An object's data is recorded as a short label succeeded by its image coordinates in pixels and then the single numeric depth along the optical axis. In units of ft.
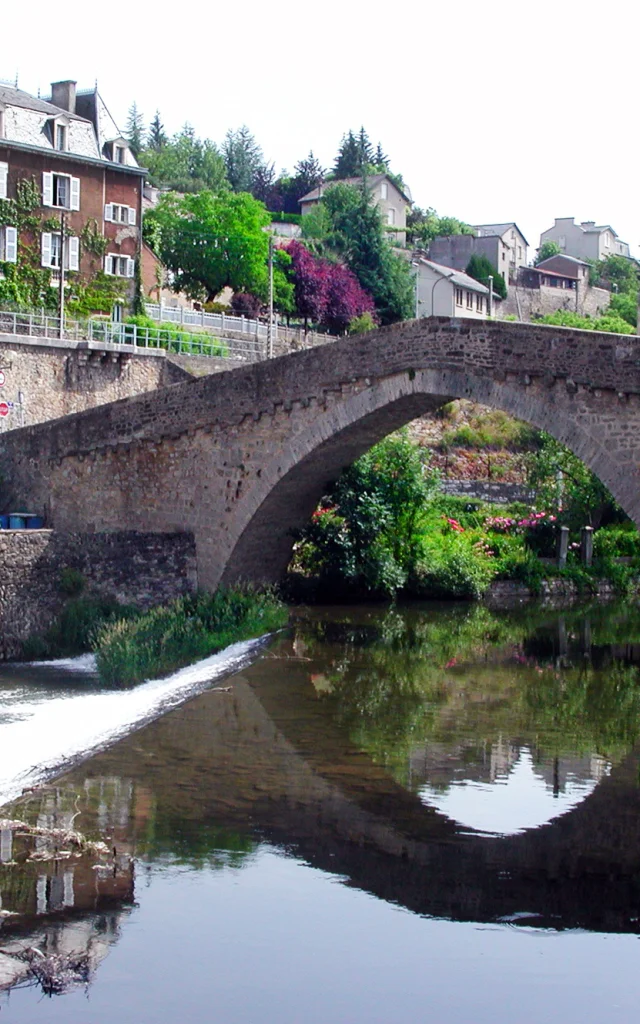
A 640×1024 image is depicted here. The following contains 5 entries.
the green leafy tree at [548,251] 303.48
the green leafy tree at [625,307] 253.44
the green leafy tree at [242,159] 311.47
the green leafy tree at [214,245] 165.07
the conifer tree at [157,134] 346.33
